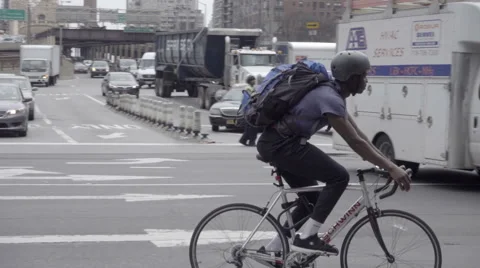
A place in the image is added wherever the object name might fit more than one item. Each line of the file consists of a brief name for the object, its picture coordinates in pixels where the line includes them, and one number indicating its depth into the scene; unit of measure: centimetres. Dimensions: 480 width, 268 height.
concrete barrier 2448
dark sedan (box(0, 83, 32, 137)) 2391
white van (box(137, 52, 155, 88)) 6736
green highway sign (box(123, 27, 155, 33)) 11125
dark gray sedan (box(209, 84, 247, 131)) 2817
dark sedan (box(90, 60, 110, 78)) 9269
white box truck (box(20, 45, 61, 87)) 6656
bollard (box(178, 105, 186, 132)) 2487
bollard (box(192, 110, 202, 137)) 2428
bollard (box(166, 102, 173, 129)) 2717
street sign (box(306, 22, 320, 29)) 7956
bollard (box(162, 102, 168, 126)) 2757
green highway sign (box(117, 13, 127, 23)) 11344
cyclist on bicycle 603
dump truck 3938
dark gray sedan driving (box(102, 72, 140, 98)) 4919
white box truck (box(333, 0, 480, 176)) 1338
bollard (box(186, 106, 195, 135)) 2453
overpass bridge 11169
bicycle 630
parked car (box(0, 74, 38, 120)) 3134
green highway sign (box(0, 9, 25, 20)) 10831
